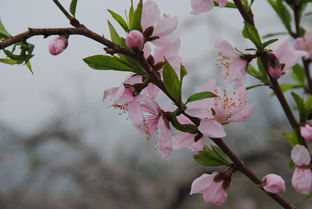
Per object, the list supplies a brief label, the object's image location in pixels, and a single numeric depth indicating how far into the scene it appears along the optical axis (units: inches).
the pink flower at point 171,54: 17.8
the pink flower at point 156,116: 17.2
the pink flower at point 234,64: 19.7
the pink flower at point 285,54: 19.8
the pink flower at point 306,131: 18.8
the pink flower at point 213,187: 18.5
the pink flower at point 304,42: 22.3
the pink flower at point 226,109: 18.6
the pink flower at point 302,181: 18.6
